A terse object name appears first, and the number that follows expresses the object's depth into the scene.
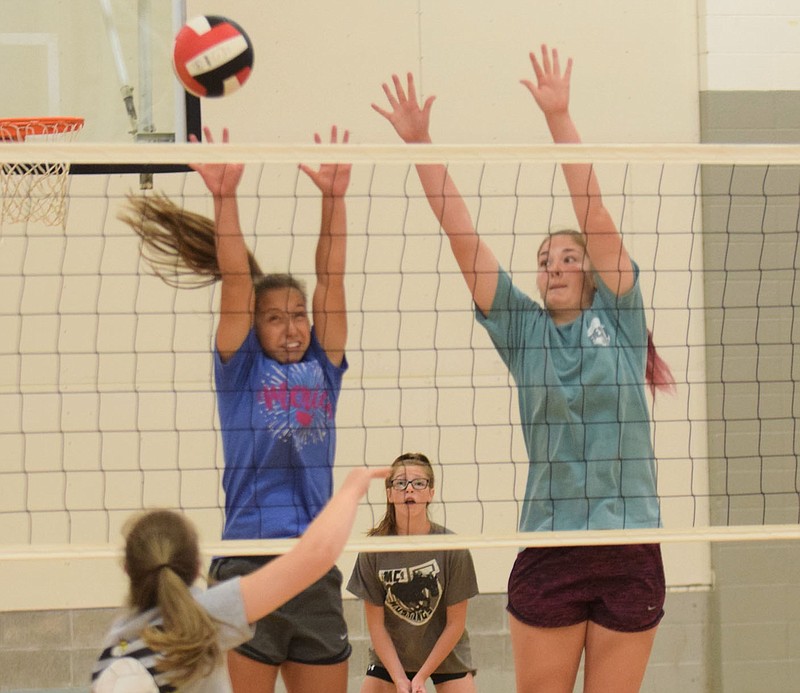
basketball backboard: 9.80
